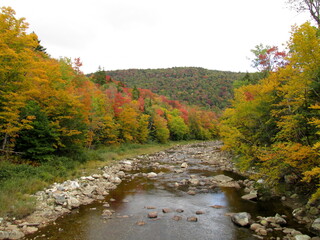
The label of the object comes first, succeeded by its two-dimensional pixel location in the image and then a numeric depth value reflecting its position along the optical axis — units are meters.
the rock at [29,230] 9.48
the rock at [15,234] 8.94
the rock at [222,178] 19.00
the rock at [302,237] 8.86
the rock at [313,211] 10.97
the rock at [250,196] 14.23
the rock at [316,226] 9.62
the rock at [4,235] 8.77
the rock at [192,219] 11.15
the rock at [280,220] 10.53
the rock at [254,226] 10.08
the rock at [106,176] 19.18
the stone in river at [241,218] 10.48
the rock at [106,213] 11.49
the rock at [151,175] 20.80
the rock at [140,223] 10.64
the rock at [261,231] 9.61
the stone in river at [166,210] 12.30
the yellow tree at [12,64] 13.47
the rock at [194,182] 18.25
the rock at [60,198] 12.61
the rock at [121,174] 20.80
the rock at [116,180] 18.47
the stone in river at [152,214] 11.56
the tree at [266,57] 30.04
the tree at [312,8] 15.75
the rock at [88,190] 14.80
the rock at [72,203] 12.54
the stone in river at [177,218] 11.24
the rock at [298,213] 11.34
